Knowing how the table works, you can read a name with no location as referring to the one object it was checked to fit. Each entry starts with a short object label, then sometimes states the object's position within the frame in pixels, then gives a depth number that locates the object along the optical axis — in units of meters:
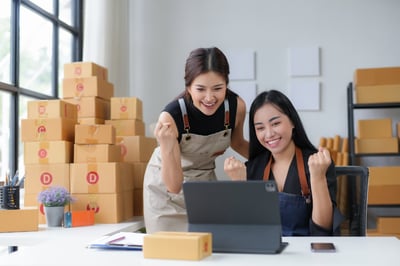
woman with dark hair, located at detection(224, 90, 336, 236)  1.75
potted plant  2.47
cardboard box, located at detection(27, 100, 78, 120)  2.72
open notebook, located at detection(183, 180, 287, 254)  1.30
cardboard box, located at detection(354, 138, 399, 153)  3.81
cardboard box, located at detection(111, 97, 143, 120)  3.21
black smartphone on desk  1.33
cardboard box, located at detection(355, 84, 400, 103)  3.81
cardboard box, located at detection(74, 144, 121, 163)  2.69
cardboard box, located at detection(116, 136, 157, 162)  3.09
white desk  1.21
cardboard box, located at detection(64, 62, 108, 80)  3.14
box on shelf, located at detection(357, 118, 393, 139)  3.84
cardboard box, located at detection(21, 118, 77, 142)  2.68
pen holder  2.27
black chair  1.91
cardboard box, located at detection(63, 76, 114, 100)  3.12
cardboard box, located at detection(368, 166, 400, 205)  3.71
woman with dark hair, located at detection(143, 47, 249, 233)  2.07
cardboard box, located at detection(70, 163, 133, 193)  2.65
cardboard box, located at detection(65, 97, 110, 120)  3.12
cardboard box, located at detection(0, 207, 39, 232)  2.25
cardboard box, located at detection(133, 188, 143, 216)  3.02
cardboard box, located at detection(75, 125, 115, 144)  2.71
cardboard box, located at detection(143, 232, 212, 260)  1.23
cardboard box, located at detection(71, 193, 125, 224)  2.64
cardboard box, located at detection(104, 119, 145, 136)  3.18
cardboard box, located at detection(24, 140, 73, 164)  2.66
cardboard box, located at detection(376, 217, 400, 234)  3.70
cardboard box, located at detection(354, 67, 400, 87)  3.81
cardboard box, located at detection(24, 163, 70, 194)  2.65
